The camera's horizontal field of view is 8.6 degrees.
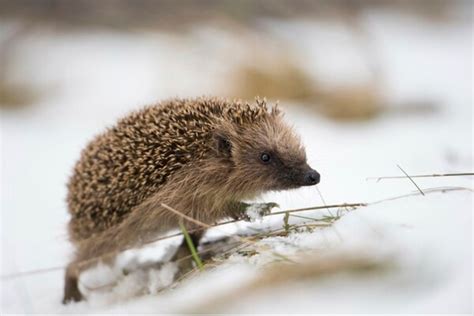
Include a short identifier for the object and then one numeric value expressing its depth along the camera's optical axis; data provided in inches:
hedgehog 92.4
